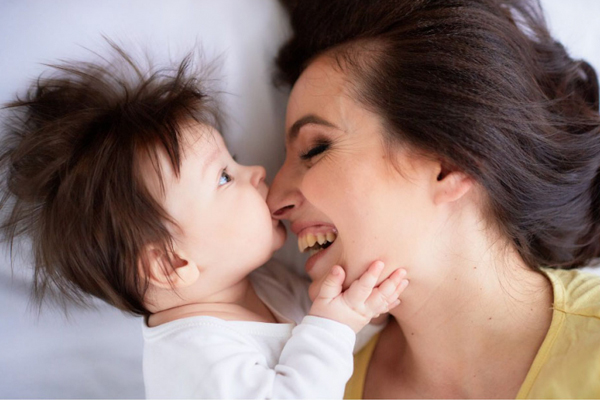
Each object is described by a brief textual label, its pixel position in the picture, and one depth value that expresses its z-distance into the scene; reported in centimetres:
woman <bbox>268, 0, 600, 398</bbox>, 62
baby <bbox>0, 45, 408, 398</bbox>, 63
